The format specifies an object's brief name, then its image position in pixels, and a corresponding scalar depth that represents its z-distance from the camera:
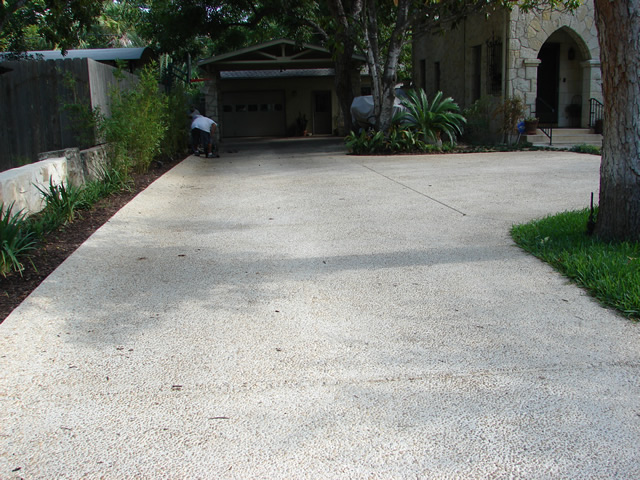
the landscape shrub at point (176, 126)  14.84
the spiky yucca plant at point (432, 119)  16.75
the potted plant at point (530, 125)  17.67
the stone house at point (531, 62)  17.84
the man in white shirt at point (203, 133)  16.58
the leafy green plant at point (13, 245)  5.05
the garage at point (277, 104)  30.08
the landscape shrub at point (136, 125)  9.98
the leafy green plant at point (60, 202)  7.12
